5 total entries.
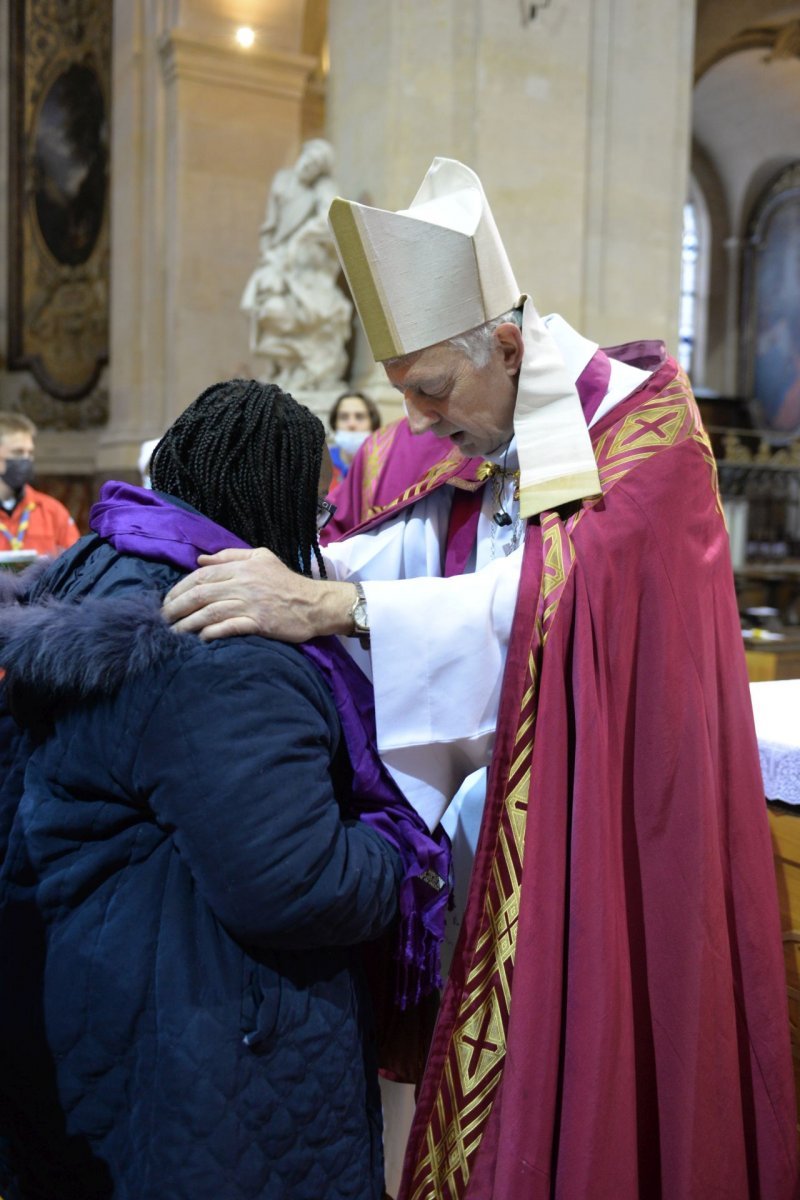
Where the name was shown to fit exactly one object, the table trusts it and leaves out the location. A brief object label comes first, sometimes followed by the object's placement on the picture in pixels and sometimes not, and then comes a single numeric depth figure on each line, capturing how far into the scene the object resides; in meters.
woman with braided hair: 1.27
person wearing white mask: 5.18
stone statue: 6.16
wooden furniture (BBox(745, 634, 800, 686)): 5.87
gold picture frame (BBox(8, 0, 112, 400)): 10.75
